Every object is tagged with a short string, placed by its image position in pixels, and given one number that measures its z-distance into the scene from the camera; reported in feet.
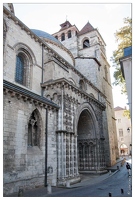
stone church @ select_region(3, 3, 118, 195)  27.78
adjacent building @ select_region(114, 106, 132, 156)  139.61
